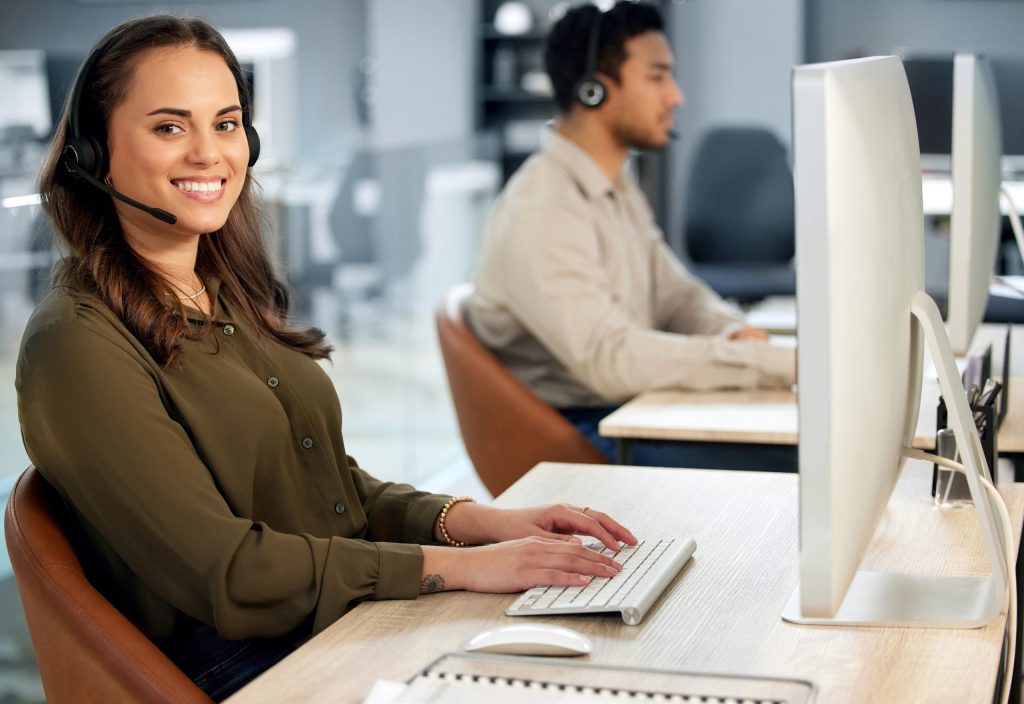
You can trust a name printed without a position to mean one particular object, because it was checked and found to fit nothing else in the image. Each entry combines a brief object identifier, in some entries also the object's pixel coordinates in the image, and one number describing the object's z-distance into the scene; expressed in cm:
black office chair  495
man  239
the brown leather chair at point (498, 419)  241
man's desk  193
